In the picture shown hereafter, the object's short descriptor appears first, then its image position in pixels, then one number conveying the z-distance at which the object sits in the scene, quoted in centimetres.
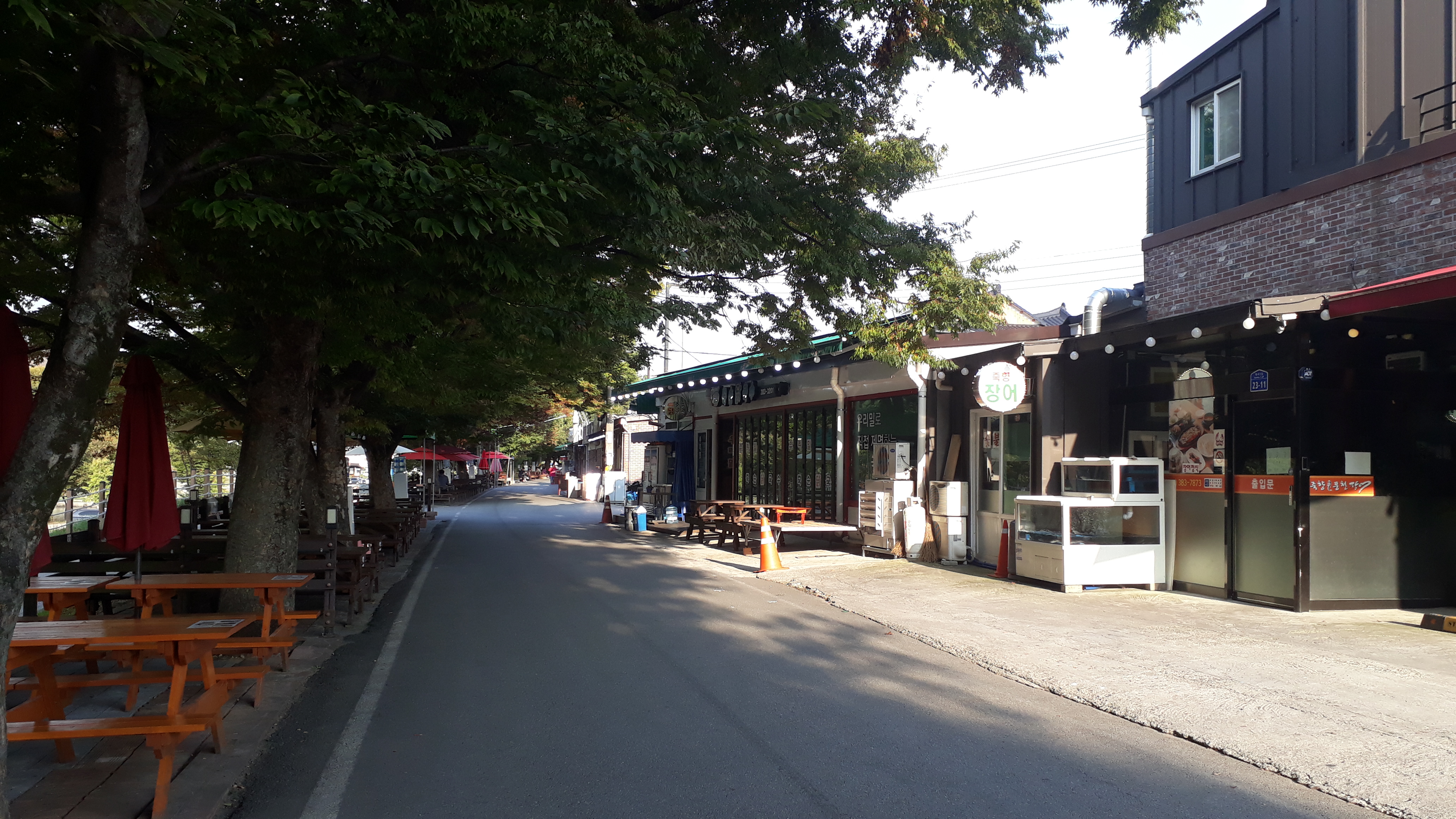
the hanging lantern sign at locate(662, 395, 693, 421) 2894
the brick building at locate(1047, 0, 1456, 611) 1009
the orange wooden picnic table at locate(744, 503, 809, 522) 1782
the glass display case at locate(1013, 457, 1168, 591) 1178
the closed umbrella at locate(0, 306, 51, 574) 455
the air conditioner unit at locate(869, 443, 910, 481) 1691
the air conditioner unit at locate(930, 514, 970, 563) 1533
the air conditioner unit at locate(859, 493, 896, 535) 1633
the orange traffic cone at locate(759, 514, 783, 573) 1451
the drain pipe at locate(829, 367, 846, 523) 1964
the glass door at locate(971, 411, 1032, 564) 1421
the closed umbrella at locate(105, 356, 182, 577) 655
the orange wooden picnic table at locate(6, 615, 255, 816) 450
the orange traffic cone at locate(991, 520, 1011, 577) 1330
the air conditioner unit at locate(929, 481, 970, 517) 1528
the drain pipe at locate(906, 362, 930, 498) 1623
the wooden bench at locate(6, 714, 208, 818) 443
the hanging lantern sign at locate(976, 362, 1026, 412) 1329
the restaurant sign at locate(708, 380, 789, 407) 2270
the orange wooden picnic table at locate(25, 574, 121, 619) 680
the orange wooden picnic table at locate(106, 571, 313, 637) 709
